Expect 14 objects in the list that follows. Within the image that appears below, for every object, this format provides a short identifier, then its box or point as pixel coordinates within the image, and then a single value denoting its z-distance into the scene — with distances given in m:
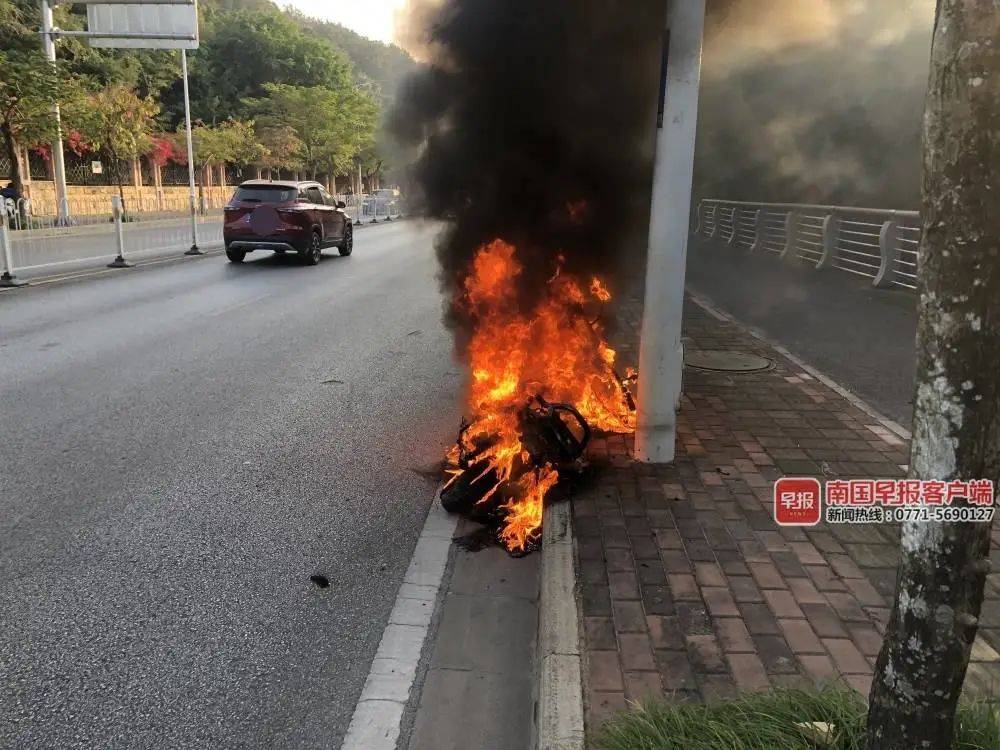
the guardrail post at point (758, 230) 17.78
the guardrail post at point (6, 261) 11.95
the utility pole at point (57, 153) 20.75
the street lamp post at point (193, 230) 17.78
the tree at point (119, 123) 26.10
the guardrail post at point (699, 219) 23.55
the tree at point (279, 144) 38.28
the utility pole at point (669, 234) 3.79
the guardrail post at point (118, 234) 15.05
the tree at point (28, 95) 20.36
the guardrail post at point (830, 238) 13.60
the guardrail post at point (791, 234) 15.67
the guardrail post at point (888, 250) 11.15
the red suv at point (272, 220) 14.98
